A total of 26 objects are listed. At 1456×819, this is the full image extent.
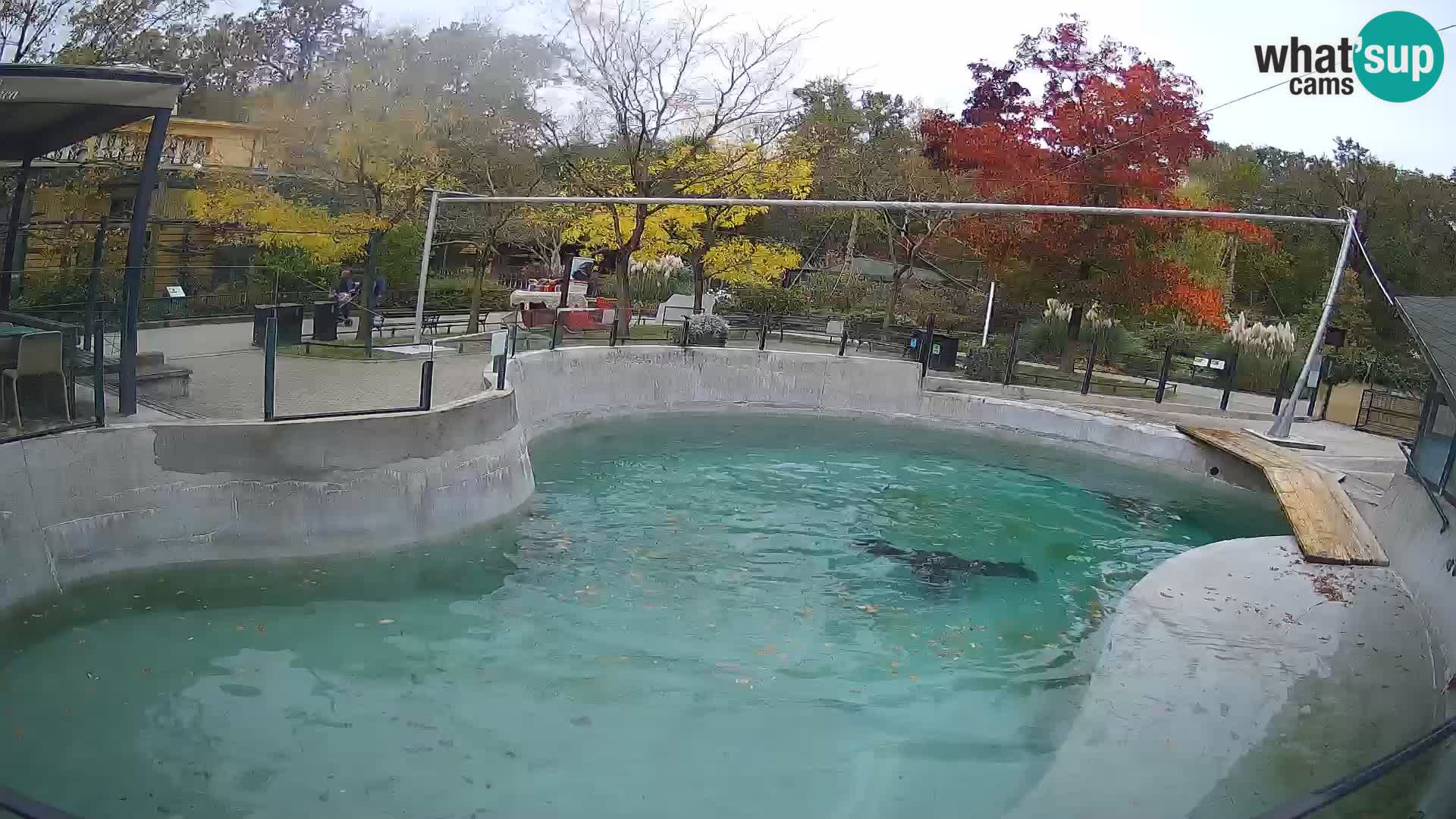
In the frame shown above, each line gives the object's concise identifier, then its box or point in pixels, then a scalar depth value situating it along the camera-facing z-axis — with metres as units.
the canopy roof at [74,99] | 8.68
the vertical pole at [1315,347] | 16.53
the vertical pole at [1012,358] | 22.08
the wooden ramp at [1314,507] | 11.25
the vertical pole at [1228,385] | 20.67
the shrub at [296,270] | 19.17
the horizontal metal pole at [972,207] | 12.65
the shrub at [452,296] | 25.83
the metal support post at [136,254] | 9.76
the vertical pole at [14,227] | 12.14
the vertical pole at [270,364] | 10.44
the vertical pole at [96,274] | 10.12
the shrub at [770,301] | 27.58
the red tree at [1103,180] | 21.98
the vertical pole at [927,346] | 21.20
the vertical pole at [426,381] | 11.57
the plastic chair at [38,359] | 8.94
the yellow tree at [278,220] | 18.22
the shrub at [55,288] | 13.05
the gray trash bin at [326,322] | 16.25
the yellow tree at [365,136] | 18.30
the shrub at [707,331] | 21.31
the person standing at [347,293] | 18.13
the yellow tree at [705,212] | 24.34
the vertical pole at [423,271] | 16.88
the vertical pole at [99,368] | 9.54
